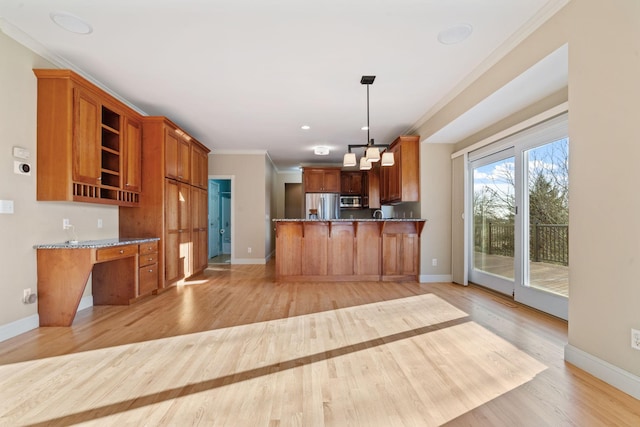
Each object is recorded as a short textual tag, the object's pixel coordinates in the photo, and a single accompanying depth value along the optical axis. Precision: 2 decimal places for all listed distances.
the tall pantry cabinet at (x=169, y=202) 4.27
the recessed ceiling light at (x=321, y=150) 6.55
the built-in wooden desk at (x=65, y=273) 2.90
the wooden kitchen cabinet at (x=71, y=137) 2.91
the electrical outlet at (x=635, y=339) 1.69
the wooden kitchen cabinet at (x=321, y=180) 8.36
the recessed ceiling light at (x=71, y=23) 2.42
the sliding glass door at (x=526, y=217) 3.20
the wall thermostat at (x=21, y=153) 2.69
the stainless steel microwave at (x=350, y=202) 8.57
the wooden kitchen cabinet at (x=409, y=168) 5.20
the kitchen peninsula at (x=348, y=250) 5.12
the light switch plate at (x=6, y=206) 2.53
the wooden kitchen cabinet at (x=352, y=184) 8.70
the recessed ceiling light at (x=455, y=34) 2.53
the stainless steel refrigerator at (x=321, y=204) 8.38
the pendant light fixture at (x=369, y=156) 3.50
